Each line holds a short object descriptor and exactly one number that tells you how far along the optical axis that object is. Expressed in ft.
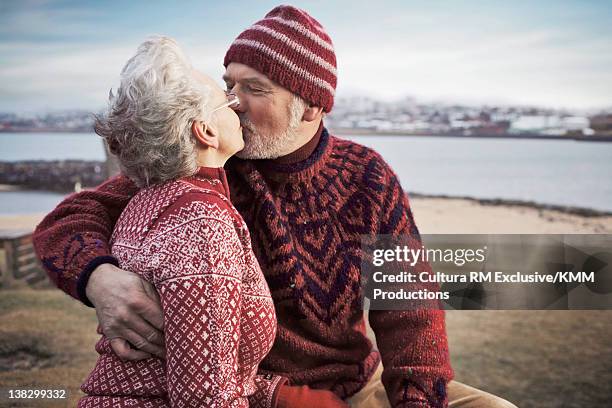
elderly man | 6.35
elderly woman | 4.47
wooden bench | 18.80
